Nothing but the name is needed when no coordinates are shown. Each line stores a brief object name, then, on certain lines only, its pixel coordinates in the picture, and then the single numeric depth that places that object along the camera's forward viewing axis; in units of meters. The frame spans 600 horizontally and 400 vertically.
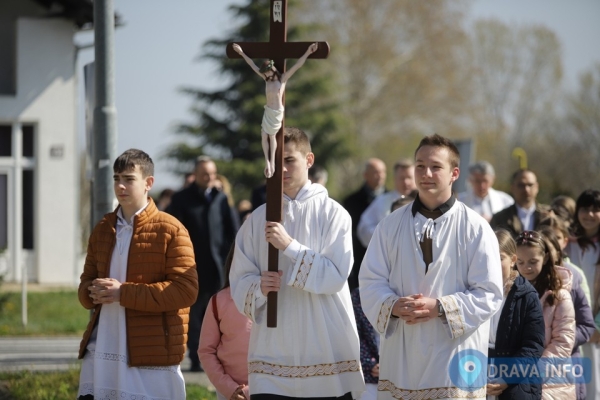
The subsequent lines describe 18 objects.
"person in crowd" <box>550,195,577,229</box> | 18.15
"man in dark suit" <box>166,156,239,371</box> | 20.31
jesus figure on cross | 10.25
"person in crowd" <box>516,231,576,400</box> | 12.31
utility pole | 14.83
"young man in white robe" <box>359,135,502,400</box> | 9.70
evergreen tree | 62.77
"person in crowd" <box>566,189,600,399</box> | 16.90
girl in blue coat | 11.05
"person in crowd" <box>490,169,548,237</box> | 18.55
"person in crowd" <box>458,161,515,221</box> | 21.46
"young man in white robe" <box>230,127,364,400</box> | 10.13
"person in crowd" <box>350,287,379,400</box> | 12.62
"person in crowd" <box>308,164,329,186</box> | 21.47
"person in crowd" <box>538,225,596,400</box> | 13.35
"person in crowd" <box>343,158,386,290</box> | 22.40
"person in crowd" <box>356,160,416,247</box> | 20.57
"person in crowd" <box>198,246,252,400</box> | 11.64
